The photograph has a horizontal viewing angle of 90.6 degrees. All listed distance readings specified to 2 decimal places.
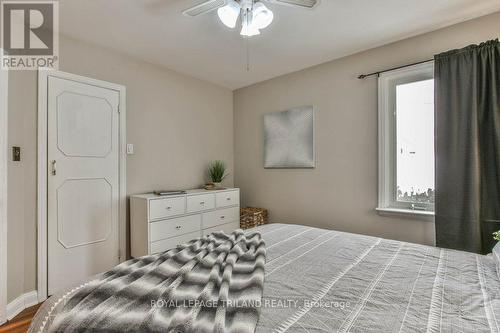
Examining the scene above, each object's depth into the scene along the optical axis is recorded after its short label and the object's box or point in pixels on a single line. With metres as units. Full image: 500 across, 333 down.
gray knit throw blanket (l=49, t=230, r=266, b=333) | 0.77
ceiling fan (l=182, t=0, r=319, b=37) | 1.55
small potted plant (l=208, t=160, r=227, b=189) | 3.37
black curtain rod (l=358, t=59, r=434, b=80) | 2.23
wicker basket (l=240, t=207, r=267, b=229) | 3.27
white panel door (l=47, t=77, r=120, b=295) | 2.17
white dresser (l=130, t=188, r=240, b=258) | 2.45
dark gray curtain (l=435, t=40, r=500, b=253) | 1.85
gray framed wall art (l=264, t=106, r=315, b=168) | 3.02
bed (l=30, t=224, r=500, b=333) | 0.81
